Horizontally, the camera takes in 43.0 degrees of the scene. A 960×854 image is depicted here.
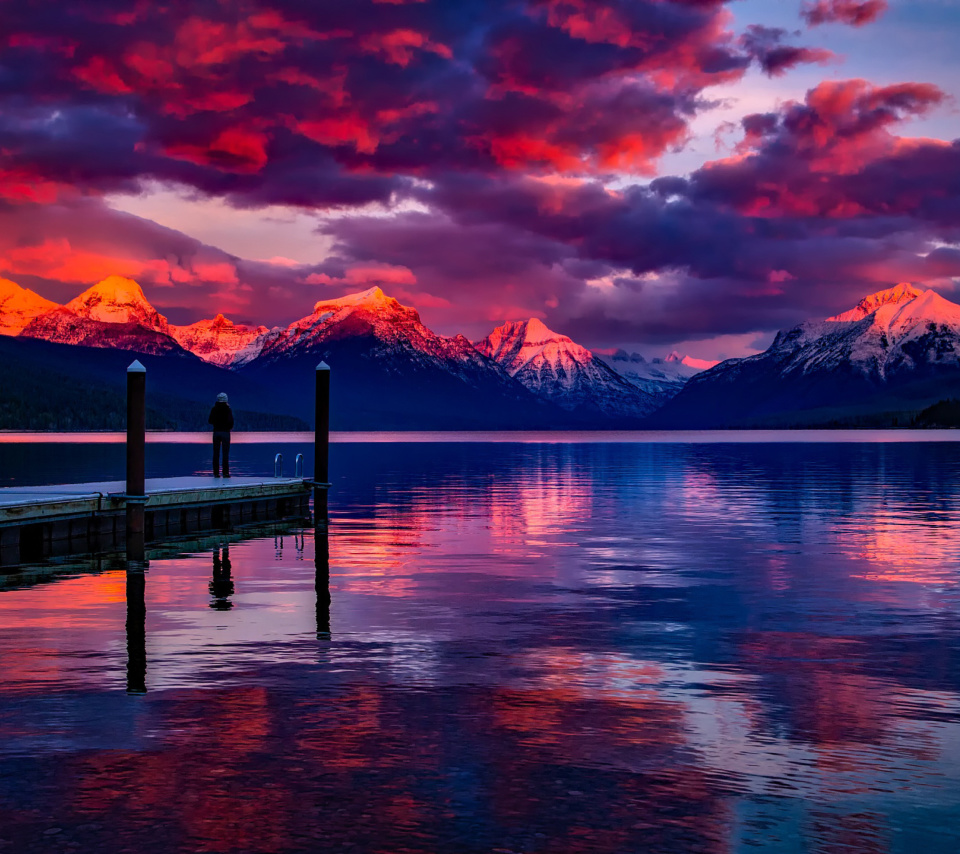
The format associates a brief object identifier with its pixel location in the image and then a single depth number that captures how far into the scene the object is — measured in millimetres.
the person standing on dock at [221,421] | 52688
